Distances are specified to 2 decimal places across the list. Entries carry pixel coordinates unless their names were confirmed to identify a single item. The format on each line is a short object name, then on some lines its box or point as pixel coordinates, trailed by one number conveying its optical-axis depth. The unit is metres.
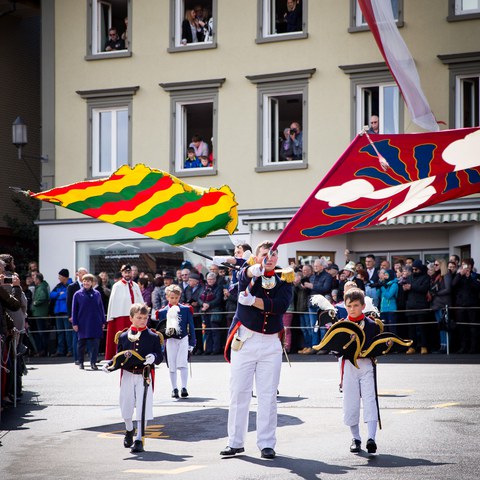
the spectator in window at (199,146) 31.08
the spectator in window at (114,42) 32.03
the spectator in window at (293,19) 29.95
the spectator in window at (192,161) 31.09
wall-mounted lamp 30.75
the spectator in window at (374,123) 27.10
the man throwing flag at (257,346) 10.87
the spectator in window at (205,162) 30.98
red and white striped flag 25.98
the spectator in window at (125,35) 32.00
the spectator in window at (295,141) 30.01
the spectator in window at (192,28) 31.16
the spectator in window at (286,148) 30.11
